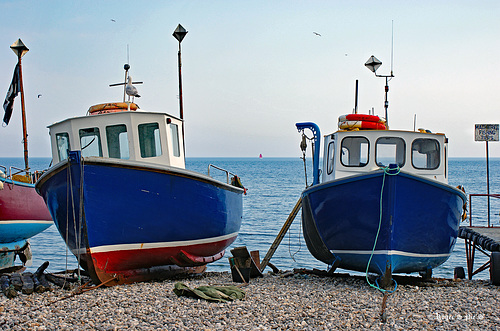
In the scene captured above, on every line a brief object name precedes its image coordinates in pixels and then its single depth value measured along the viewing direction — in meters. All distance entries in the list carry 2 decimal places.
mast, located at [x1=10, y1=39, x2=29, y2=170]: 18.19
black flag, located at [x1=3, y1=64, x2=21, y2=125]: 18.37
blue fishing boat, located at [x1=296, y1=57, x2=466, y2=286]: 8.59
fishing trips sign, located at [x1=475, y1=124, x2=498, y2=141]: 12.91
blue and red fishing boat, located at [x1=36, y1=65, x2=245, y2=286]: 8.60
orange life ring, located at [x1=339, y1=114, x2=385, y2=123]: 10.30
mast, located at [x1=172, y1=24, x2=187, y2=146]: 13.98
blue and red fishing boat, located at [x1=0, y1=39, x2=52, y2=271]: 14.07
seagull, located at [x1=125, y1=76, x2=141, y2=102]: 10.84
